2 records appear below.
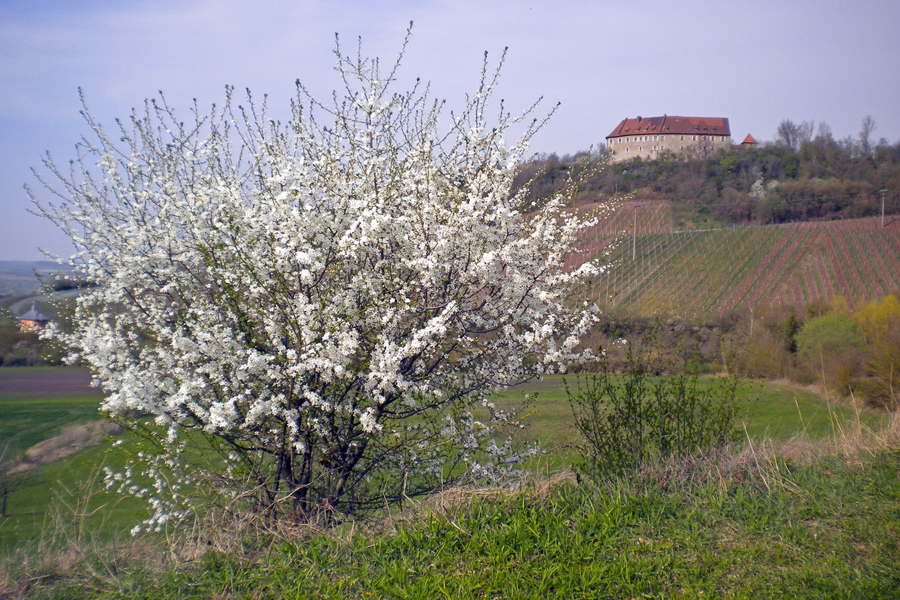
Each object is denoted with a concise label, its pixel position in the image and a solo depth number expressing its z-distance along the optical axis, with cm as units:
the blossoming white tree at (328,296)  437
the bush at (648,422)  555
